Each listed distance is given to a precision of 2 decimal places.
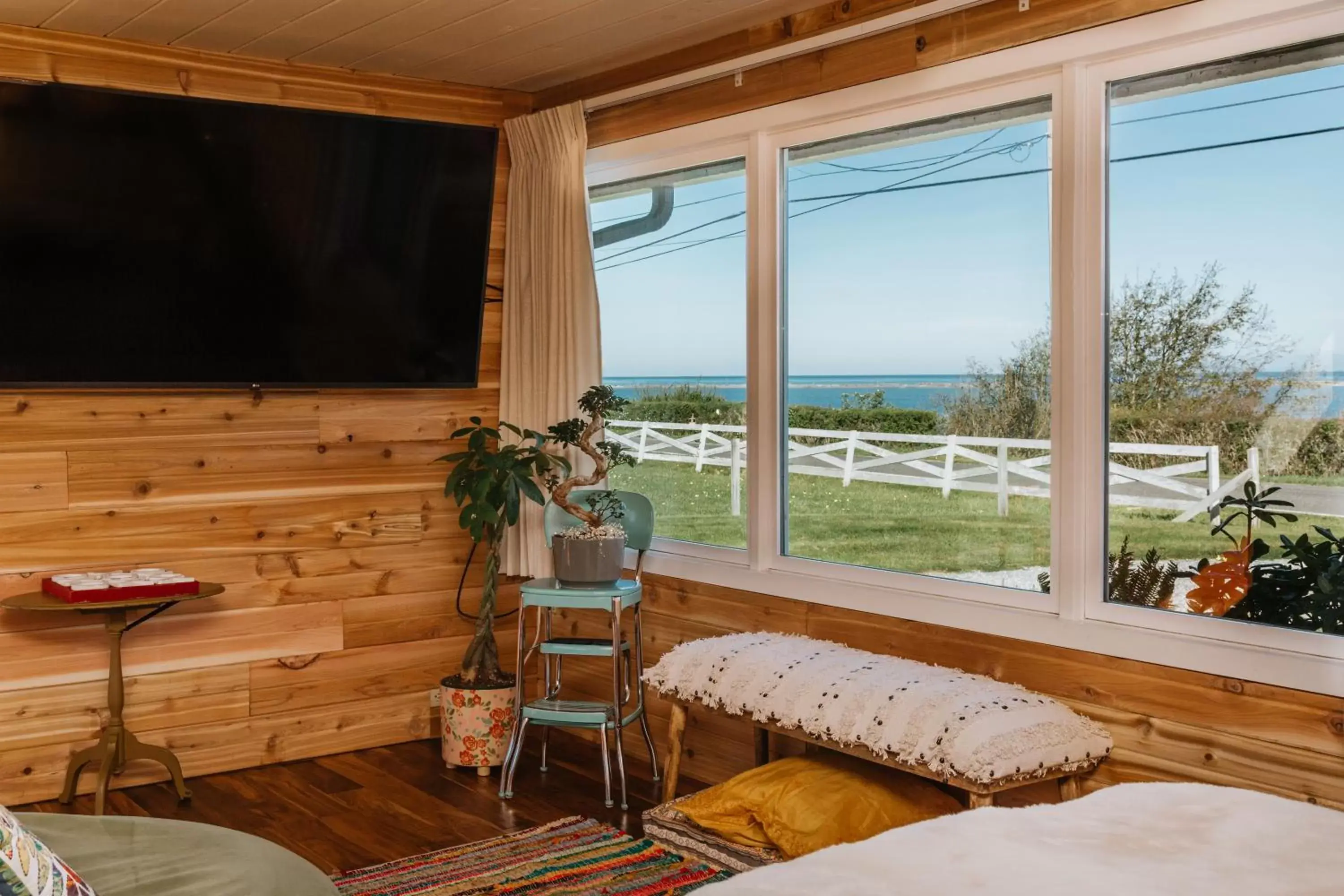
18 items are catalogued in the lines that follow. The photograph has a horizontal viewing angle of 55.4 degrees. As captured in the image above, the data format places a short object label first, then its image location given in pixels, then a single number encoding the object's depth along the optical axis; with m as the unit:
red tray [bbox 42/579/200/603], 3.77
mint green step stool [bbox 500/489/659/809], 4.02
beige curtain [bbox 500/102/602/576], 4.57
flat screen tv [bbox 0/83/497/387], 3.77
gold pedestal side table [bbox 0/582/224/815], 3.82
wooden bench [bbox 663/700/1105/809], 2.80
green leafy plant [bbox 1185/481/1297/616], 2.85
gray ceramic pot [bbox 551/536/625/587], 4.07
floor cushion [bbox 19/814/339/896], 2.04
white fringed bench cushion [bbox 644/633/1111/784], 2.84
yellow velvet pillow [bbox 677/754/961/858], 3.08
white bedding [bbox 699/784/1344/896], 1.65
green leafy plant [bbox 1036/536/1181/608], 3.01
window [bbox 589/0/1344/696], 2.79
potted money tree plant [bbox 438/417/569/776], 4.27
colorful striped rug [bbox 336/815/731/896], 3.29
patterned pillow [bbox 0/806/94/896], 1.58
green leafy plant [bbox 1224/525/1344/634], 2.72
